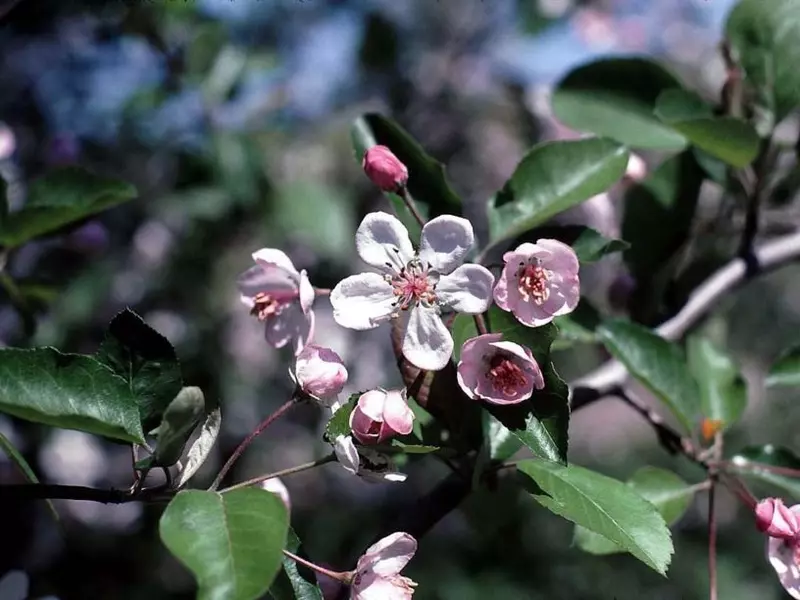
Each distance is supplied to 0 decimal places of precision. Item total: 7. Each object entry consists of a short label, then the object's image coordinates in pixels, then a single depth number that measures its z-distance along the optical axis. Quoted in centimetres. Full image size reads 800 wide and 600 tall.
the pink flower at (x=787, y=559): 32
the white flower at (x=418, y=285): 31
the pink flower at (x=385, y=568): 30
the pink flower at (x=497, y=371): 30
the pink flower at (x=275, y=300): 35
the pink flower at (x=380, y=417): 29
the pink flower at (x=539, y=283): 30
